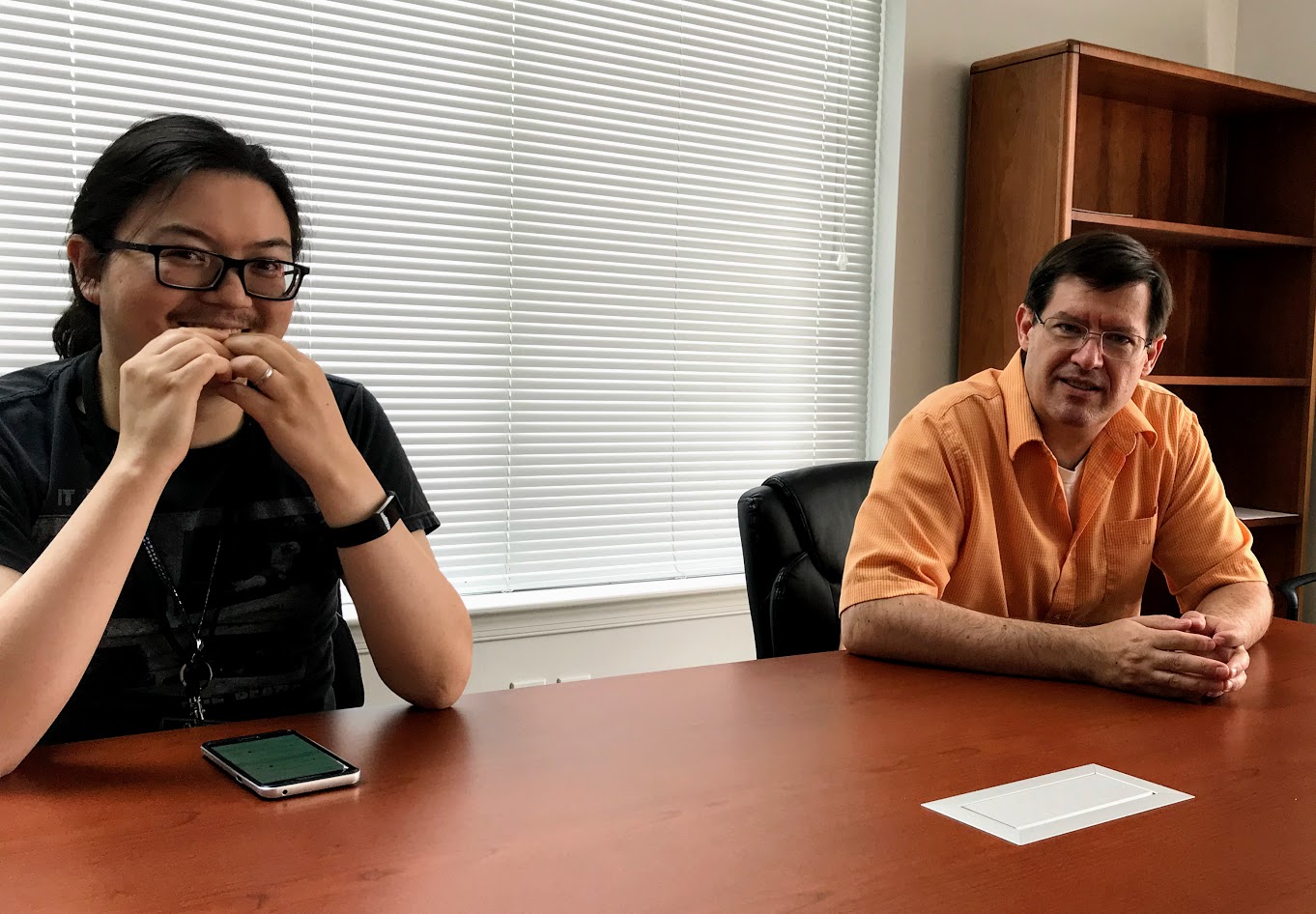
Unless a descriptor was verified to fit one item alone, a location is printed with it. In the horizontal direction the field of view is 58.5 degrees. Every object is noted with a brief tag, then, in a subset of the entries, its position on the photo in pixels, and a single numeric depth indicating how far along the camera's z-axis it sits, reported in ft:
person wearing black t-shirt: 4.41
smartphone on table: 3.53
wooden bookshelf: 10.29
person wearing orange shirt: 6.21
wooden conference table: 2.97
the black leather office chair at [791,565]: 6.45
